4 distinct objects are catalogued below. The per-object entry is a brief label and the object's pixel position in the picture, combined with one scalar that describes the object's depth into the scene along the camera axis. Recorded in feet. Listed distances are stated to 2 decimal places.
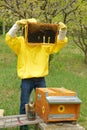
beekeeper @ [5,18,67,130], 16.74
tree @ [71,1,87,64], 41.48
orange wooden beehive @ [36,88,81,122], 14.85
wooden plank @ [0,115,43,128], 15.03
